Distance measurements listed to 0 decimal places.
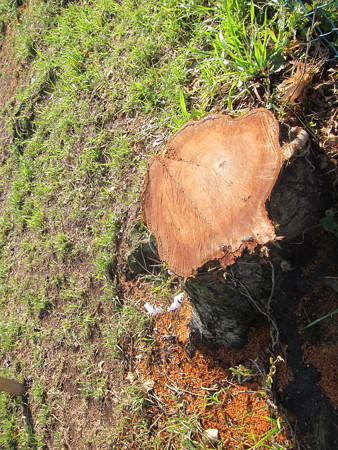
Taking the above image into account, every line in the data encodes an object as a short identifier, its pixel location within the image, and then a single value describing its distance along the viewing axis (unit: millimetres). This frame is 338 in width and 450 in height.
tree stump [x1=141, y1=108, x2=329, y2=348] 1555
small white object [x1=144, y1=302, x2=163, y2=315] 2555
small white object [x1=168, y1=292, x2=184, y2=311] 2484
